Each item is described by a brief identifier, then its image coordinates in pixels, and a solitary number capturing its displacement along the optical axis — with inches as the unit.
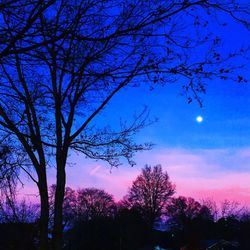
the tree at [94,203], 3120.6
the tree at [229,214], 3289.9
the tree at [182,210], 2977.4
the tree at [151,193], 2733.8
